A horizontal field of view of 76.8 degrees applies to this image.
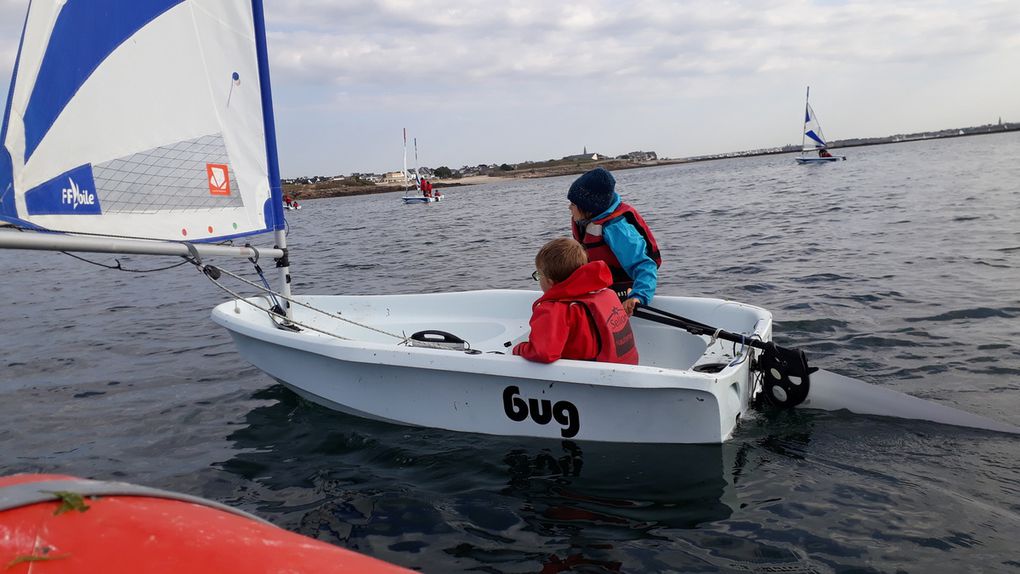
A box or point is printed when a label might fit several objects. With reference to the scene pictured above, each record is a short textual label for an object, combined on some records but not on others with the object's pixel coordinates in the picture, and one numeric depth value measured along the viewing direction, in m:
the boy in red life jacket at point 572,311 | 3.84
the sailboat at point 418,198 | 45.34
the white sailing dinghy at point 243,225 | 3.62
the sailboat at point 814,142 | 53.25
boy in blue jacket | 4.67
